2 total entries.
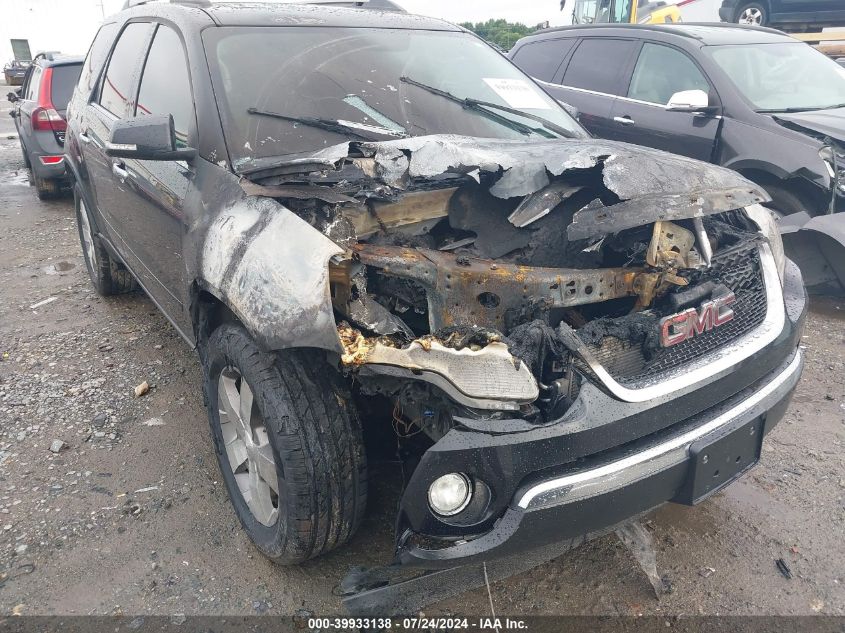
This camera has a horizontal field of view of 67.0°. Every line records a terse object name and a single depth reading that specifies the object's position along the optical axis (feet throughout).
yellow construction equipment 34.83
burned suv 5.59
